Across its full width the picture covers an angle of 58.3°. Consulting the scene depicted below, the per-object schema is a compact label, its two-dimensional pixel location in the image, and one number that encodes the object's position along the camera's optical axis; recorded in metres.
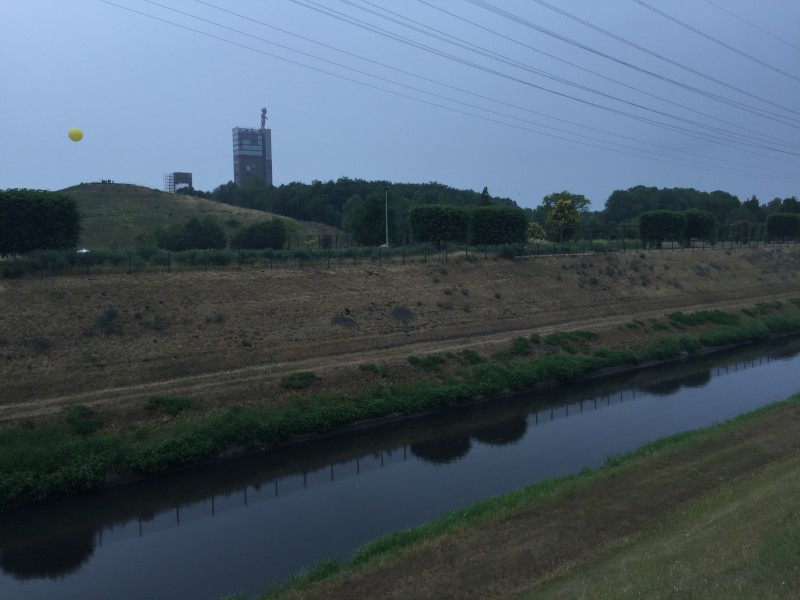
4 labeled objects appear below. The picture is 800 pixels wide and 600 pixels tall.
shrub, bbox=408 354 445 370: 30.80
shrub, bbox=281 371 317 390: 26.73
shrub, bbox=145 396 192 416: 23.48
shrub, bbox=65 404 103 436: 21.59
